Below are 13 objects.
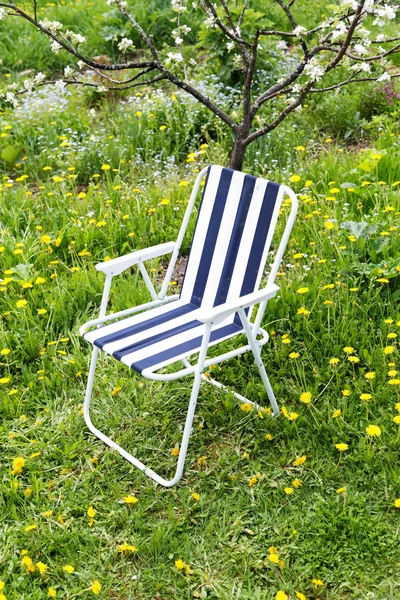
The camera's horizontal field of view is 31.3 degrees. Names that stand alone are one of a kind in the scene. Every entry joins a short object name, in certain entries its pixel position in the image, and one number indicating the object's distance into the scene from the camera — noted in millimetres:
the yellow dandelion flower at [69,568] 2434
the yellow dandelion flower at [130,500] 2658
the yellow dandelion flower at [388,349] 2974
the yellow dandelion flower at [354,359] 2976
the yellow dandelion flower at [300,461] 2744
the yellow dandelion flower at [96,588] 2363
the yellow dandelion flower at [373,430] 2623
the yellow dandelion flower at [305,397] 2893
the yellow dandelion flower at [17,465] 2846
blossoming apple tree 2775
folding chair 2732
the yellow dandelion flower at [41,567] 2438
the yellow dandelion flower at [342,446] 2654
